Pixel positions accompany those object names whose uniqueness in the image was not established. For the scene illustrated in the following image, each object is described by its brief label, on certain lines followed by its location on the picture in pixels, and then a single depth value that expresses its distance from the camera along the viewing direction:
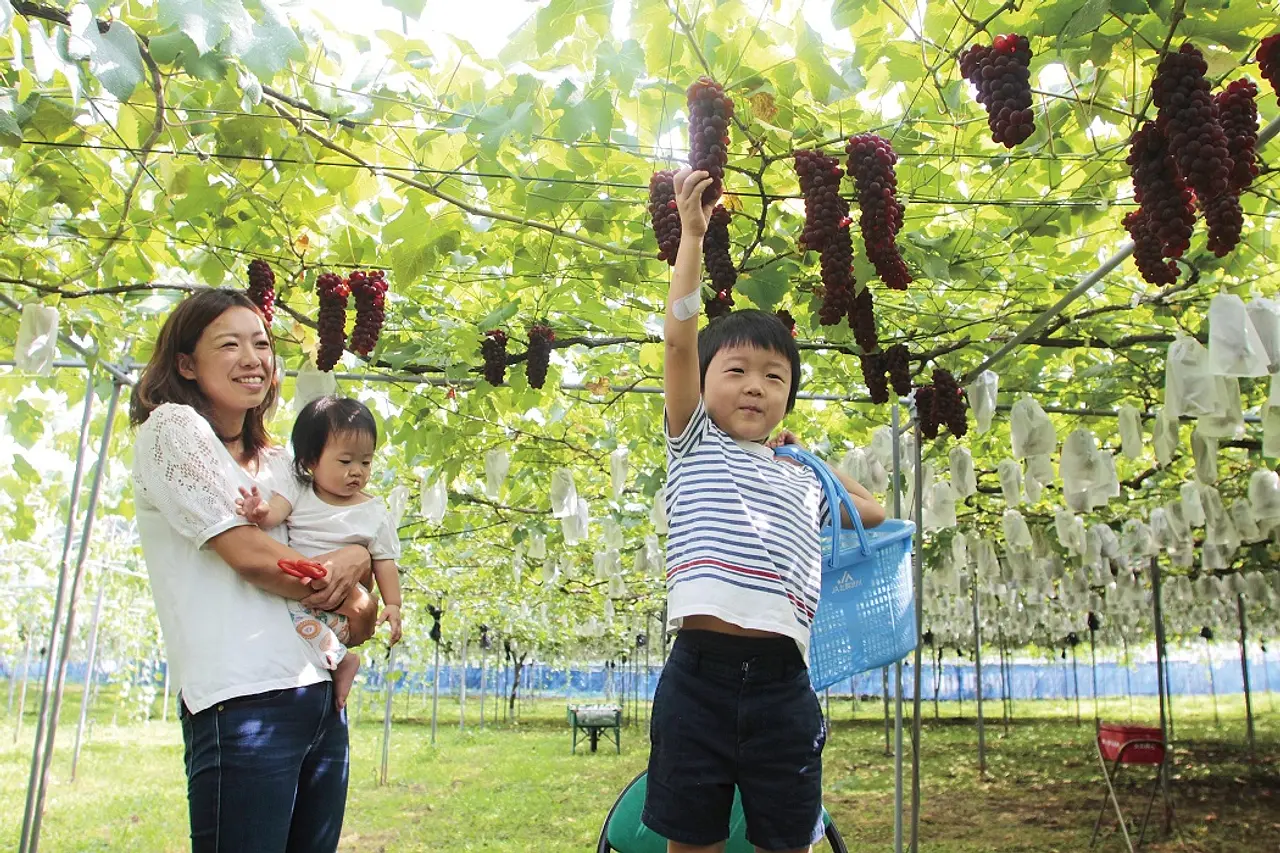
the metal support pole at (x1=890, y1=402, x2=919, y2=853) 3.39
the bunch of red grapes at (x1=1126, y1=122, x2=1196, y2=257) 1.69
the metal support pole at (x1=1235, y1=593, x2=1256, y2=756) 10.12
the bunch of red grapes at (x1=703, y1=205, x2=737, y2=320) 2.25
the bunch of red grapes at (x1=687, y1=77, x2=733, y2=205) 1.65
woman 1.37
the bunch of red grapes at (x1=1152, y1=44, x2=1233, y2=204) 1.55
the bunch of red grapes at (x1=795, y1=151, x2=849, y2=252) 1.94
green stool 2.08
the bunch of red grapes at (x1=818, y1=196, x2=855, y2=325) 2.00
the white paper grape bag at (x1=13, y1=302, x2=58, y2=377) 3.21
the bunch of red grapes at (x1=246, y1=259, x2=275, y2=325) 3.01
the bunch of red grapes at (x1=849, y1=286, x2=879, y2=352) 2.49
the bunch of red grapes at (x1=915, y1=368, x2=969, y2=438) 3.83
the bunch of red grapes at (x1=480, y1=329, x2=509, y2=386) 3.80
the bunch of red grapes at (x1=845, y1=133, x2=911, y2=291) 1.89
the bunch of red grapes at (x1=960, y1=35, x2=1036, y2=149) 1.60
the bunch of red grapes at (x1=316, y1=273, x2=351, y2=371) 3.08
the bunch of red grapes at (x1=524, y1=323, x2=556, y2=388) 3.68
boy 1.64
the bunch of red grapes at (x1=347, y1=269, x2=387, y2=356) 3.08
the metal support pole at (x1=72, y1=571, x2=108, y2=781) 8.89
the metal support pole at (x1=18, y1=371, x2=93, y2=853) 3.48
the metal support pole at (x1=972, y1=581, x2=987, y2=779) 8.70
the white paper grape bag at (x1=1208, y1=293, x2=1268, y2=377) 2.79
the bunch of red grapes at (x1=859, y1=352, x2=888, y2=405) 3.42
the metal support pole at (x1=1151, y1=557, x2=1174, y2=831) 6.04
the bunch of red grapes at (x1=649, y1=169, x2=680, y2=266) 2.08
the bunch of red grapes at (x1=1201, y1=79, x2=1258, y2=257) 1.62
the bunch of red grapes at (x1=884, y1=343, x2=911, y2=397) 3.46
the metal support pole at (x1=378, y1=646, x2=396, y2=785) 9.12
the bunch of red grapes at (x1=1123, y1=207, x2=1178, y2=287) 1.93
